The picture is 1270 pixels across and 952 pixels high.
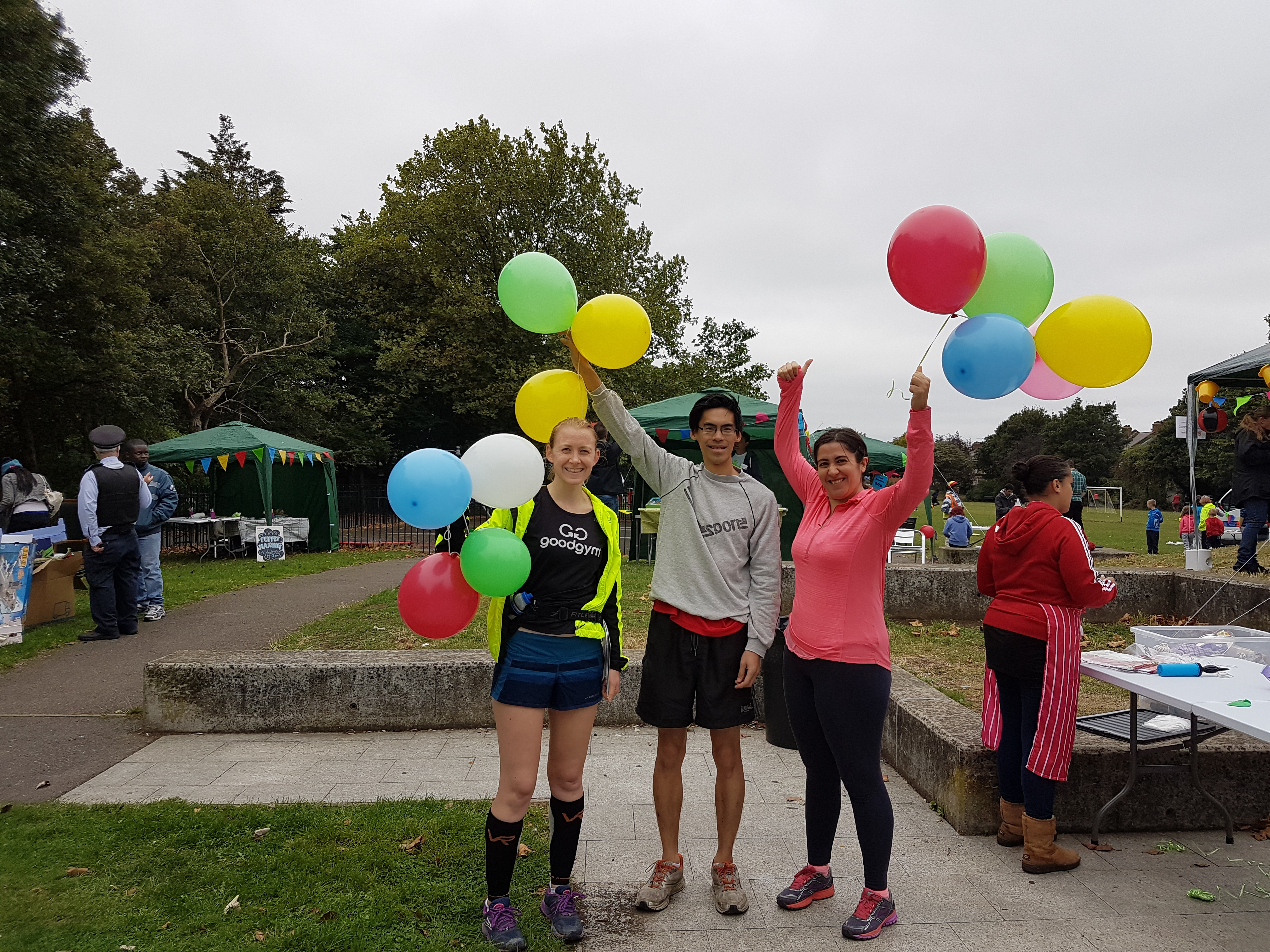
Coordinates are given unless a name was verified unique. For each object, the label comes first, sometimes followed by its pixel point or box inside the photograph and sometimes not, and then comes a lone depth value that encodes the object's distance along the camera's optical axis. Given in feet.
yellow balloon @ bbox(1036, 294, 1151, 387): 9.02
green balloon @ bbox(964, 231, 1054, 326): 9.36
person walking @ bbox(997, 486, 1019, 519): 37.66
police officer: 23.72
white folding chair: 46.34
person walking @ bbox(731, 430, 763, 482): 40.19
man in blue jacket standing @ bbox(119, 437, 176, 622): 27.17
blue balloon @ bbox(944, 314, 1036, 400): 8.78
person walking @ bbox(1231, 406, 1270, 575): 26.37
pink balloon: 10.00
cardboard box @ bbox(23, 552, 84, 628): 26.22
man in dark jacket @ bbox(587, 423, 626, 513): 23.07
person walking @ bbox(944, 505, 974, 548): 50.57
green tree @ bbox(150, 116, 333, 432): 81.51
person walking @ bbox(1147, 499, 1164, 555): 64.75
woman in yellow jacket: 8.56
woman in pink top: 8.64
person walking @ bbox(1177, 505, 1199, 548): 60.29
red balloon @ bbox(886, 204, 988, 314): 8.86
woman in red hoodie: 10.12
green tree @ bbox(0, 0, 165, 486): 47.47
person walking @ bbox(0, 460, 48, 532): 29.25
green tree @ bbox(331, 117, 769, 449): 75.72
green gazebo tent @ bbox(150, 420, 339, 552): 50.83
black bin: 14.58
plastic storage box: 11.84
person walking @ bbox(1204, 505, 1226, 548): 60.54
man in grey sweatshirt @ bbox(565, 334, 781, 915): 9.31
